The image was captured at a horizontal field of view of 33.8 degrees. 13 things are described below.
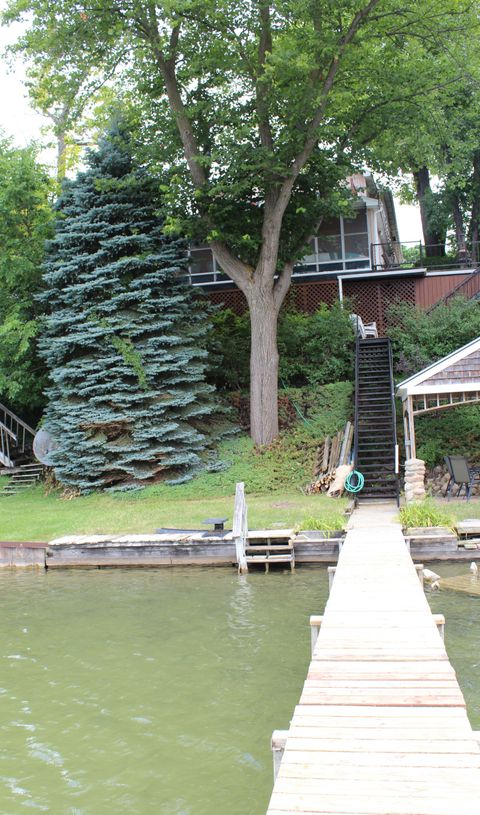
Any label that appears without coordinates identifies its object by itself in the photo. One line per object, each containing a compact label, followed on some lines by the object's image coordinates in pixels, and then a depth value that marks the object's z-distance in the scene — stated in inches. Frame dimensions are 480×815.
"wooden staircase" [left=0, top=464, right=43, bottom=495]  908.0
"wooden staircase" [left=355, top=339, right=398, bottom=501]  737.0
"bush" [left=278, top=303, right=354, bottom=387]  959.6
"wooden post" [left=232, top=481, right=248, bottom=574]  533.3
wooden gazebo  679.1
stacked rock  669.9
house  1063.6
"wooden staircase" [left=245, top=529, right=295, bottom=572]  537.3
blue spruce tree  824.9
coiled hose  676.7
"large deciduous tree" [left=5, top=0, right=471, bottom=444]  791.1
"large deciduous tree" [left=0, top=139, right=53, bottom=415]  909.8
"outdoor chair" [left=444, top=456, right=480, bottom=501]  669.9
